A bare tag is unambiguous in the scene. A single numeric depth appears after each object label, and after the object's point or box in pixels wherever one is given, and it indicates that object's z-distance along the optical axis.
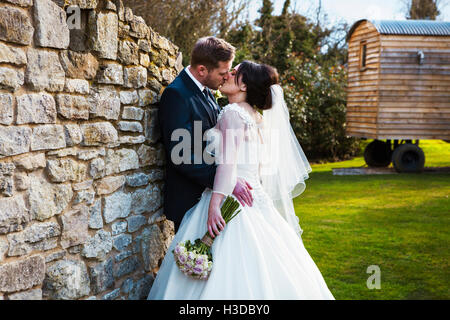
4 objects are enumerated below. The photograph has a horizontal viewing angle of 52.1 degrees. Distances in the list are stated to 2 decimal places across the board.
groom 3.38
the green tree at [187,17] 9.61
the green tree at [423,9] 28.38
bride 3.00
